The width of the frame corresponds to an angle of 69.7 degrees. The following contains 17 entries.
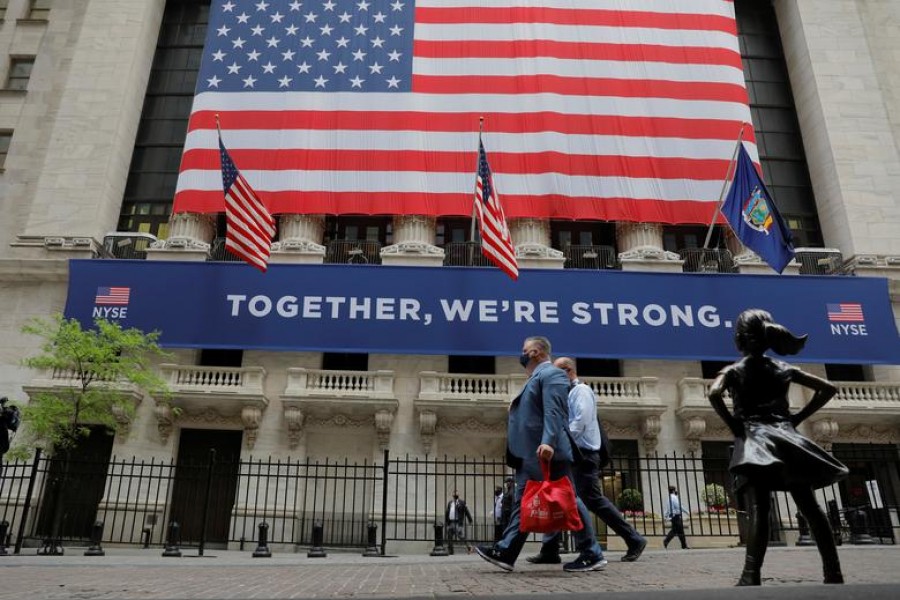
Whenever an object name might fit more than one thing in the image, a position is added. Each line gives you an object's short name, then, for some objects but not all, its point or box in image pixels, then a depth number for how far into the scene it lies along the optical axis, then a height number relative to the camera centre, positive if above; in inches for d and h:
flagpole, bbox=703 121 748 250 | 826.8 +417.6
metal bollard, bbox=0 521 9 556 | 453.4 -11.9
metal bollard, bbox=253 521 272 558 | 474.9 -23.2
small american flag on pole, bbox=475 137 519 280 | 685.9 +286.9
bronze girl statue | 157.2 +18.0
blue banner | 841.5 +258.5
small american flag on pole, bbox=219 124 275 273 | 700.0 +308.7
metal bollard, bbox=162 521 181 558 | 468.8 -21.4
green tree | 695.7 +143.5
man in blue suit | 218.4 +24.4
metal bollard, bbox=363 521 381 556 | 493.7 -20.5
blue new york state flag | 733.9 +321.0
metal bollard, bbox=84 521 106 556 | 453.4 -19.3
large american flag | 903.1 +572.6
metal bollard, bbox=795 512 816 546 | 481.1 -16.4
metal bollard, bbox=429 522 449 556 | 477.5 -20.7
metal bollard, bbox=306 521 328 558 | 463.2 -22.4
